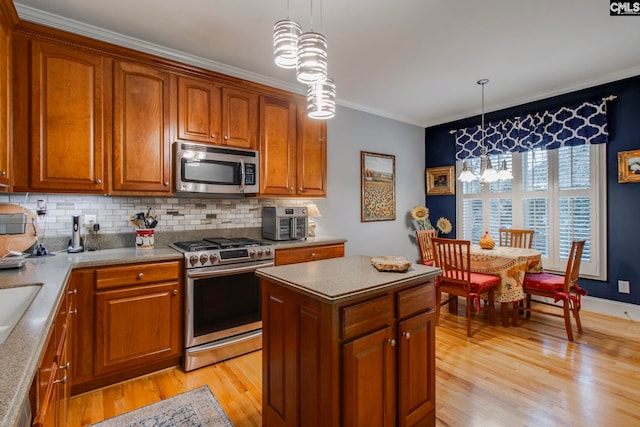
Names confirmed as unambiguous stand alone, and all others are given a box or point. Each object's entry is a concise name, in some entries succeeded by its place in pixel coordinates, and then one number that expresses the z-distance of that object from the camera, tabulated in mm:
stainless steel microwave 2662
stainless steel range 2459
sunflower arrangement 4887
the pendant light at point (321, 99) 1638
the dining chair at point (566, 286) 2896
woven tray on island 1674
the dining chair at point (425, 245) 3717
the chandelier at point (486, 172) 3340
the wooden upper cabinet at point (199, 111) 2723
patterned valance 3500
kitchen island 1320
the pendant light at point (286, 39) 1493
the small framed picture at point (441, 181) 4910
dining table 3117
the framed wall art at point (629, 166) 3256
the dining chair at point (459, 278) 3020
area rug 1858
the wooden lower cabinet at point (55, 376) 935
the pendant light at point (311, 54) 1389
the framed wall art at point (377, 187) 4367
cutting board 2098
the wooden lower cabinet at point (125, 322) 2094
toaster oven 3215
